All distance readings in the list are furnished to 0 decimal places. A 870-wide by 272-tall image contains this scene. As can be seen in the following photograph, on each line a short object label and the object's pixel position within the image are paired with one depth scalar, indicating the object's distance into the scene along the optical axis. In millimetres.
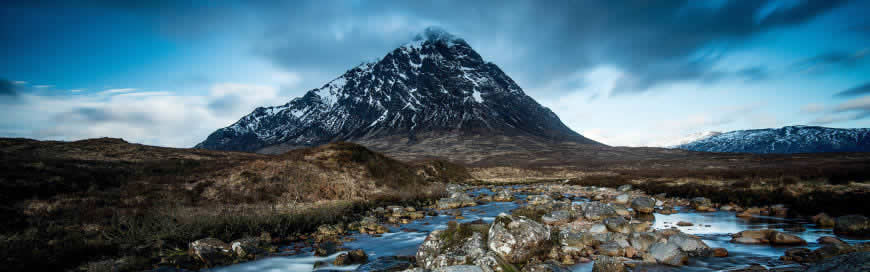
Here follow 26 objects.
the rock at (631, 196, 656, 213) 17188
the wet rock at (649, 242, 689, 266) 8680
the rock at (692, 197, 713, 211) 17709
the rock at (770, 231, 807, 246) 9906
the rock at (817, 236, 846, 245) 9097
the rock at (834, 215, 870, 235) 10539
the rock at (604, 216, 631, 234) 11958
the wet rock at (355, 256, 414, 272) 9398
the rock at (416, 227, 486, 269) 8359
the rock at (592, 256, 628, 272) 7977
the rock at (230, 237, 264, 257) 10336
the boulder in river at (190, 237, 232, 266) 9727
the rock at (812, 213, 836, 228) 12094
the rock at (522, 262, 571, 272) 7652
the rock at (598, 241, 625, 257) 9643
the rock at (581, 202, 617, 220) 15109
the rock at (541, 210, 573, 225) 14502
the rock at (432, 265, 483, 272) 6758
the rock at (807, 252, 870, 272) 4951
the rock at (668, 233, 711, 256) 9344
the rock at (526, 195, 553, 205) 22620
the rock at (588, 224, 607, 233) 11699
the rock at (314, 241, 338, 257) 10786
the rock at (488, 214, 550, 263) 8648
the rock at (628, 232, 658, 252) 9679
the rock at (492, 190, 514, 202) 26441
